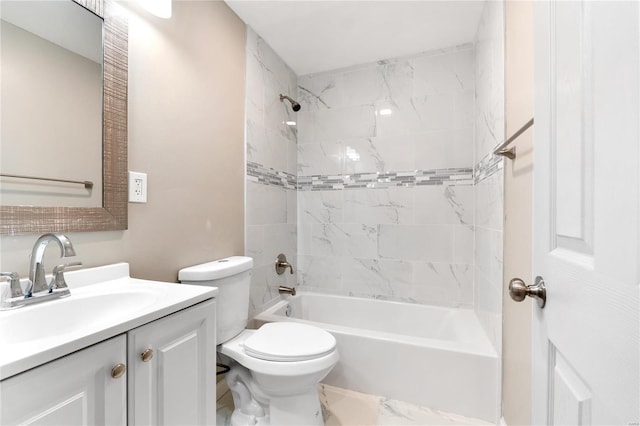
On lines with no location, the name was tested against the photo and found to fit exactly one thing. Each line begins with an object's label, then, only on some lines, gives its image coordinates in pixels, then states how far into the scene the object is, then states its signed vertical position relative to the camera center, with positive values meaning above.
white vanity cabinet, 0.54 -0.40
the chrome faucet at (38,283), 0.79 -0.21
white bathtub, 1.50 -0.87
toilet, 1.28 -0.66
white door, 0.37 +0.00
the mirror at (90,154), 0.87 +0.20
